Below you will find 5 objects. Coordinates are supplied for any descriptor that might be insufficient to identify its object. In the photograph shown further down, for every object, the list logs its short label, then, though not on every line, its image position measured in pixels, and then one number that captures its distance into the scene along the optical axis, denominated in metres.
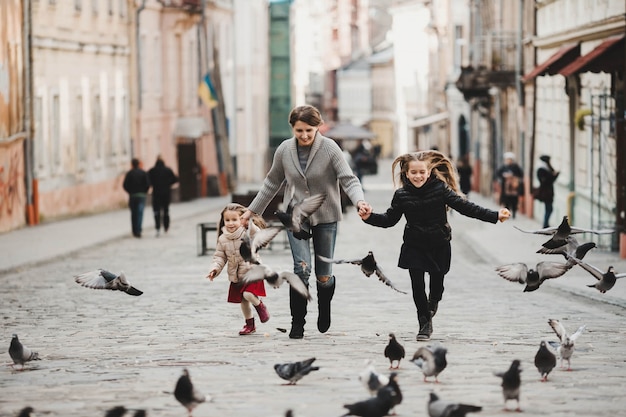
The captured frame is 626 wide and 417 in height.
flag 56.44
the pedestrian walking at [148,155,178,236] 33.75
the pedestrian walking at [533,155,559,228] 31.25
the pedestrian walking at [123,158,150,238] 32.47
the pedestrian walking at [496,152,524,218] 37.56
